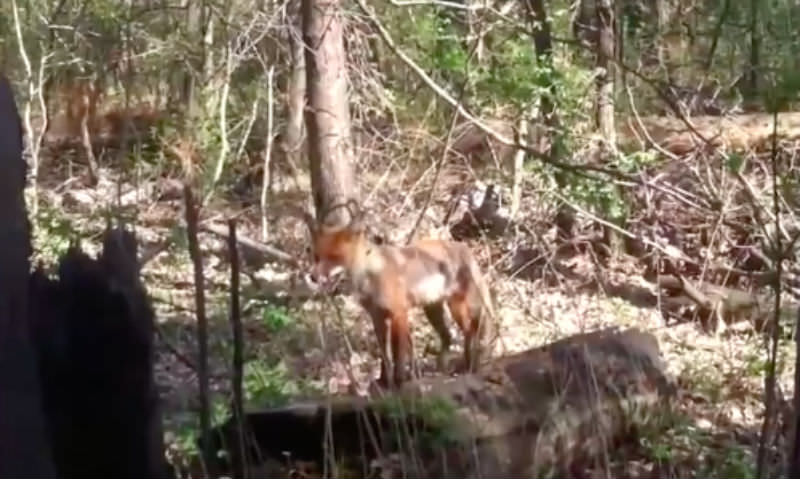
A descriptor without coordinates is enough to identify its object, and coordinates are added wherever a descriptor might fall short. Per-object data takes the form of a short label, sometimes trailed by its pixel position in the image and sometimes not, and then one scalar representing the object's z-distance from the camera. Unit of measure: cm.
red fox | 643
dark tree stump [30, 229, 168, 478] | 236
